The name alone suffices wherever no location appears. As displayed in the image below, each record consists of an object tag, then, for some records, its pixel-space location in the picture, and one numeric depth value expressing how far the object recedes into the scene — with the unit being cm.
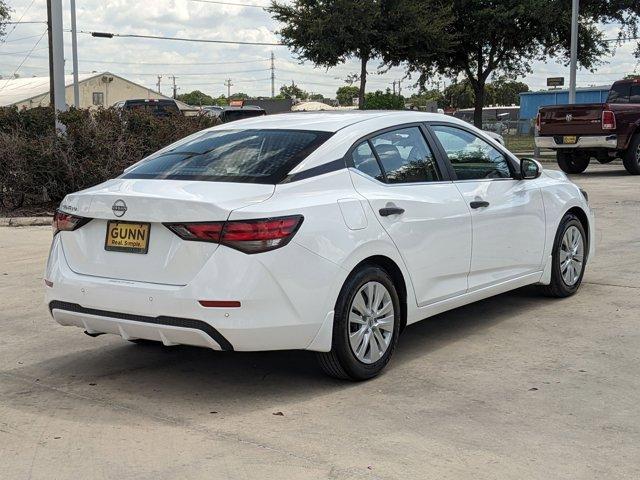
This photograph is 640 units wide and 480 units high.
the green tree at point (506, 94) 12606
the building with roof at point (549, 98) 6122
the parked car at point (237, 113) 2699
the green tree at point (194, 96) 15301
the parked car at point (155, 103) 2261
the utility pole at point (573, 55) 2819
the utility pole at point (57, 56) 1465
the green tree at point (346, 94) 11914
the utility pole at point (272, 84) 14175
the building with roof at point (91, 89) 7275
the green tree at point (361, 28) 3159
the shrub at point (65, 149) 1296
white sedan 465
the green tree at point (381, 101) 3694
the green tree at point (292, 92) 13998
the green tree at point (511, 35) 3312
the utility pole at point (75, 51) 3409
